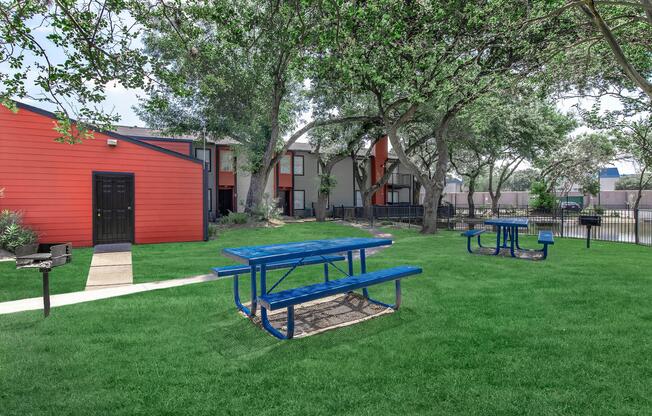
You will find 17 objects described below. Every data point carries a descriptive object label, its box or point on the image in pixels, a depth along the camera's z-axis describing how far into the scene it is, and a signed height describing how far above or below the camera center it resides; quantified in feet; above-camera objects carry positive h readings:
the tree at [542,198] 85.30 +0.54
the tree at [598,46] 22.91 +12.97
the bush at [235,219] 66.03 -3.27
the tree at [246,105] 65.57 +18.88
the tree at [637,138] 61.05 +11.42
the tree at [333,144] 85.92 +14.10
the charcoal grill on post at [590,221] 40.04 -2.38
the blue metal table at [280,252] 14.29 -2.18
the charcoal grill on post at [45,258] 15.96 -3.74
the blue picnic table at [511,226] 32.50 -2.37
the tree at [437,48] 28.50 +15.02
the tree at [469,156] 73.31 +12.47
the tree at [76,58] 17.04 +7.34
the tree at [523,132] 70.85 +14.02
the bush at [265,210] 69.05 -1.86
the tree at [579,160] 99.87 +11.67
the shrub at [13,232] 33.40 -2.92
